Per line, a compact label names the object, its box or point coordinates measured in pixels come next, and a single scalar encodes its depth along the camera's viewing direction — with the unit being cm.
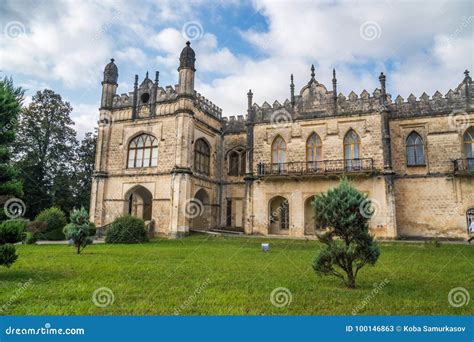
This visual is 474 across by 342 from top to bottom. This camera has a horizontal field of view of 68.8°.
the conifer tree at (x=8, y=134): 802
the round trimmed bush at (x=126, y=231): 1986
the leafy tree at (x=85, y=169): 3466
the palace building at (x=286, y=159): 2217
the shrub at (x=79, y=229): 1411
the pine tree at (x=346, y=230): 746
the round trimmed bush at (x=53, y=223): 2294
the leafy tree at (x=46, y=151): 3225
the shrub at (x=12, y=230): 798
